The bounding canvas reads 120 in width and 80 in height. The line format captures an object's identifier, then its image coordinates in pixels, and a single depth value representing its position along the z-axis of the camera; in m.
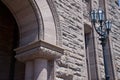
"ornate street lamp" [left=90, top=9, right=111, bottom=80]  5.29
